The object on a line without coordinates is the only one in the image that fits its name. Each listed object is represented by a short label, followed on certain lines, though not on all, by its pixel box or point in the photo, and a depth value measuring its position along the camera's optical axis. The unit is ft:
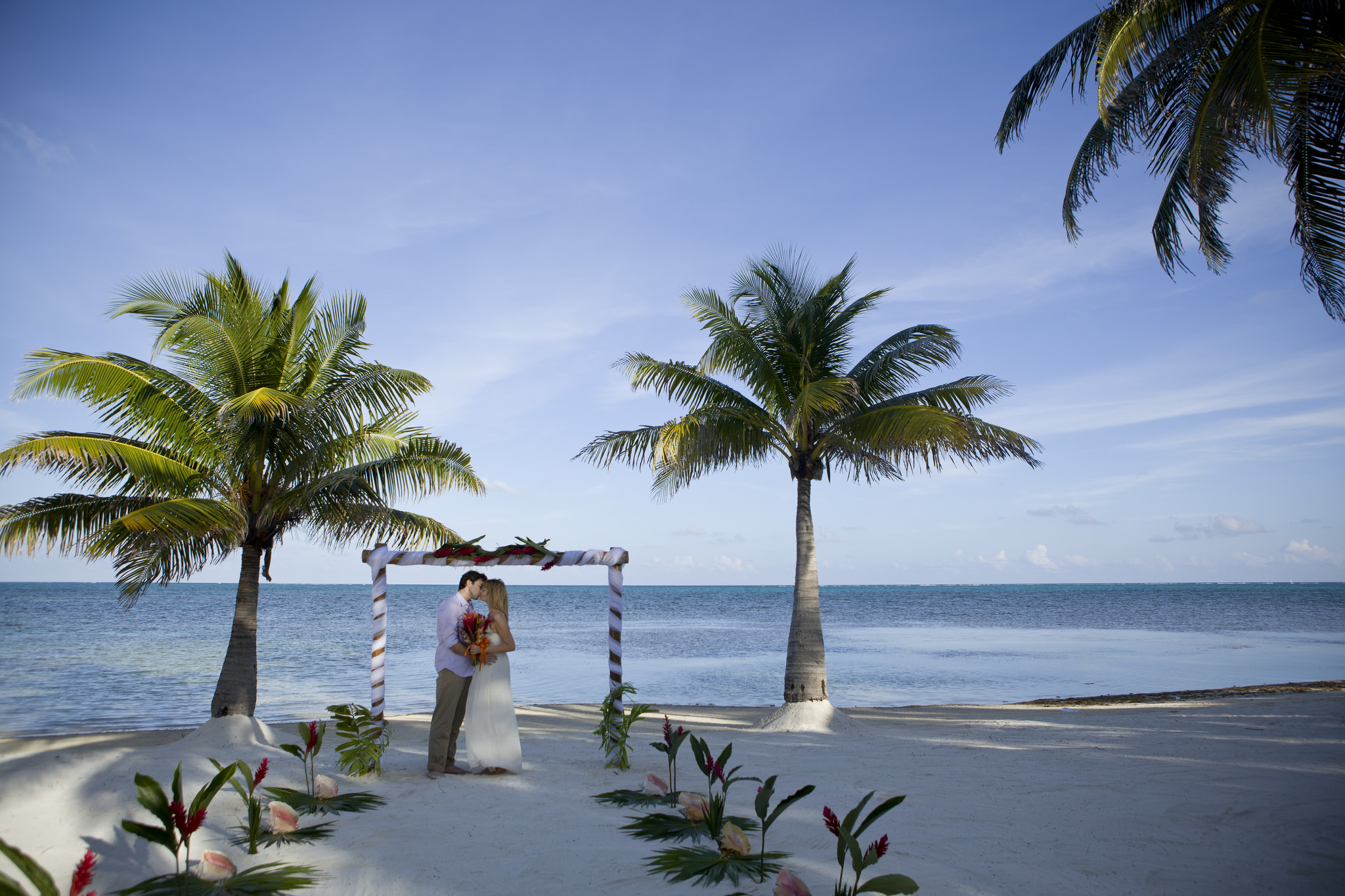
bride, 23.27
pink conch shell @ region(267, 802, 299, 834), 16.12
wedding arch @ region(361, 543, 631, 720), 27.37
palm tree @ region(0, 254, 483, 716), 28.50
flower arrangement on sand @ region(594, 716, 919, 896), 11.55
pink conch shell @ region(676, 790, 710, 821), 17.03
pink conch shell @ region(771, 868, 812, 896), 11.99
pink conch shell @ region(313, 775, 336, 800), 18.95
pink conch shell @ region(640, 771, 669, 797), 19.85
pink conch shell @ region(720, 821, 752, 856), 14.47
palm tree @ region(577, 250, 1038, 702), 35.73
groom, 23.09
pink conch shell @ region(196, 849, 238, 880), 13.19
